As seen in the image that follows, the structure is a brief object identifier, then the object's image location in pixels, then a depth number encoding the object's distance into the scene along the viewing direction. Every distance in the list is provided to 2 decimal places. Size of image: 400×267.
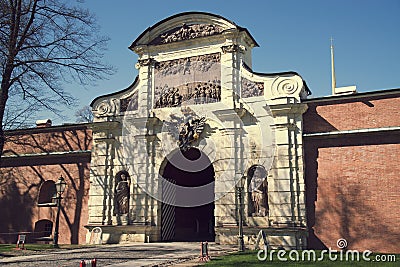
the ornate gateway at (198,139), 17.38
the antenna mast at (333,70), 39.22
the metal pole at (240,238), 14.95
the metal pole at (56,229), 17.46
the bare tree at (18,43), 16.72
